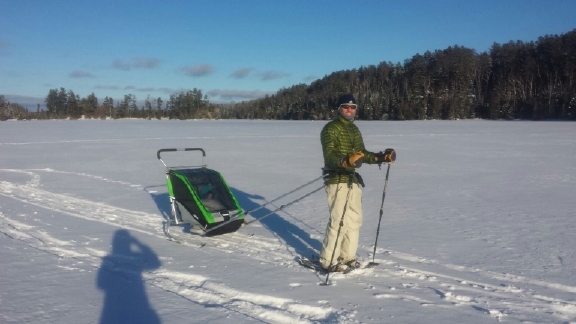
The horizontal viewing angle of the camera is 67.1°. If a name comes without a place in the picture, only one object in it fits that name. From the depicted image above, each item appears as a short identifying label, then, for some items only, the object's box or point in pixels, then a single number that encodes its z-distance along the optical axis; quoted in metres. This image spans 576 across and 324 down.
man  4.38
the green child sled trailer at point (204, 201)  5.73
